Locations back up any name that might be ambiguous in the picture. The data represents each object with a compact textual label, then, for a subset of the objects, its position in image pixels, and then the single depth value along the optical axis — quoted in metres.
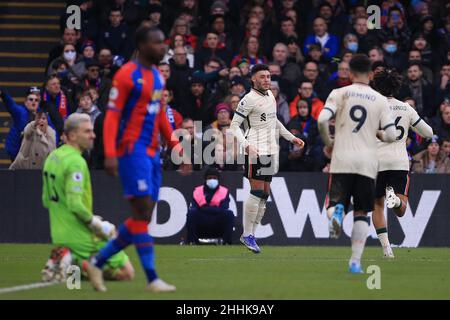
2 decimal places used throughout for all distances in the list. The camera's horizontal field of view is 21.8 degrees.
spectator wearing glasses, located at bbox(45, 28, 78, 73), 23.75
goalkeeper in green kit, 11.44
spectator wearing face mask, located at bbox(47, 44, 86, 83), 22.47
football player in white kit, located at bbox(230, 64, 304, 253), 16.69
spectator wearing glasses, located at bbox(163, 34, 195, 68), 22.66
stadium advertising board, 20.16
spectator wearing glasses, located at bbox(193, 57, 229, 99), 21.98
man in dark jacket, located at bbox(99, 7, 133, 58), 23.94
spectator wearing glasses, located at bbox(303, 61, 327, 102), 22.22
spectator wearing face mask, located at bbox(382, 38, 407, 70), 22.94
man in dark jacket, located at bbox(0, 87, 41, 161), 20.47
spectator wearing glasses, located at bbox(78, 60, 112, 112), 22.06
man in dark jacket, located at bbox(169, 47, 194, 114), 22.00
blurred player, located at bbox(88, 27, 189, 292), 10.52
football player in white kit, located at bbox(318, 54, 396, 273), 12.55
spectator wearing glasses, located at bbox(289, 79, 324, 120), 21.50
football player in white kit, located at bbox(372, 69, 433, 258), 15.79
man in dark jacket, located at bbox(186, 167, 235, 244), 19.75
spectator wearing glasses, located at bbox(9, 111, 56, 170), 19.95
